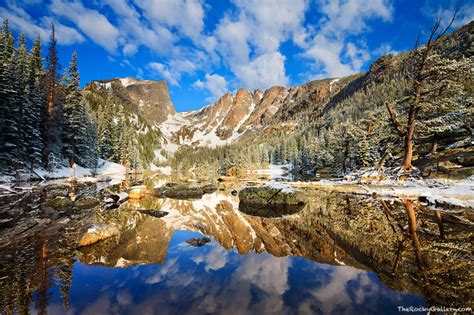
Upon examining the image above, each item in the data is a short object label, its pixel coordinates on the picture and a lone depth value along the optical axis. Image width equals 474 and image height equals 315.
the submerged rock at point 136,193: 19.67
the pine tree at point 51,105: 33.34
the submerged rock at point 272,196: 14.93
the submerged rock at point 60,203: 13.79
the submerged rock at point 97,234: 7.70
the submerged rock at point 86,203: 14.43
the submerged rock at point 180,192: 21.58
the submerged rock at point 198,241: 8.16
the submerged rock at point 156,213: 12.70
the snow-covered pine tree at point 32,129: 29.77
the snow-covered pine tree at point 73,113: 38.78
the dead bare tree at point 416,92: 17.75
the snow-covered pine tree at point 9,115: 26.97
